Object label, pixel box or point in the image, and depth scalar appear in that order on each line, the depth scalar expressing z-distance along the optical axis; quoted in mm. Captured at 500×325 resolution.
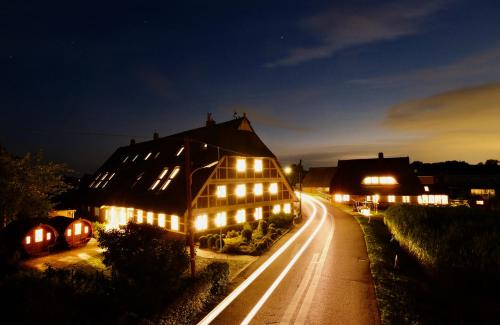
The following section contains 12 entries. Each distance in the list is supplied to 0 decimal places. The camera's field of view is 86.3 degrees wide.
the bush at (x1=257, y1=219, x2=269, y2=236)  26142
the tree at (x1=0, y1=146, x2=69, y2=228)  21078
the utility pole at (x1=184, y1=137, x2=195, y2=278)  13773
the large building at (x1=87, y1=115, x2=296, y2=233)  25969
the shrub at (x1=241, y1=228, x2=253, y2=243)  23834
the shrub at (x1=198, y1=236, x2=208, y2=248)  23044
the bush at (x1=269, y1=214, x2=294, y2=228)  28870
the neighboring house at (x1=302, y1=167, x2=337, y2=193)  74356
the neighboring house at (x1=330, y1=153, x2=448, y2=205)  44750
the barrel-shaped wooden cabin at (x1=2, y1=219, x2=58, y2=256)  21219
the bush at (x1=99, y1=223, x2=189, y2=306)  10773
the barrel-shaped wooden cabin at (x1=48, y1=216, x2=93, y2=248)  23891
